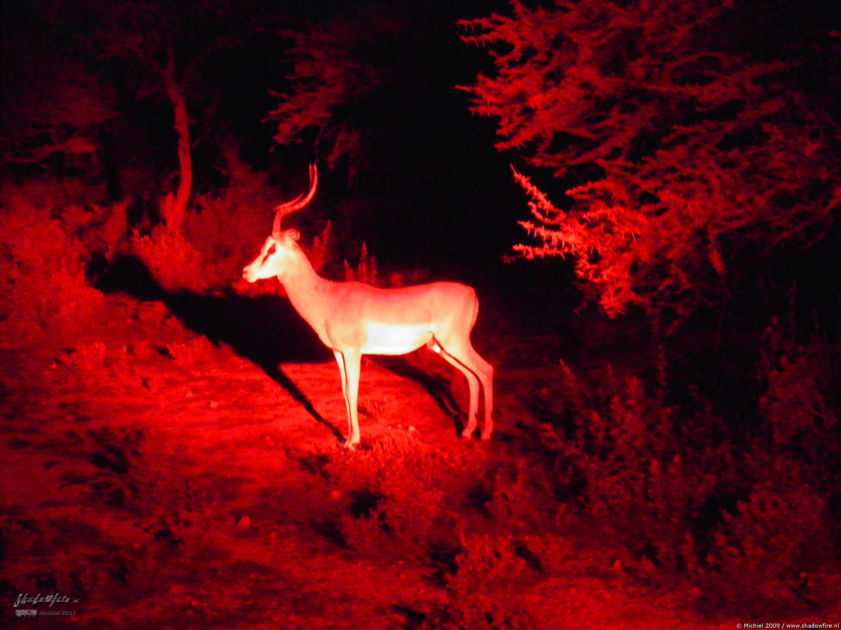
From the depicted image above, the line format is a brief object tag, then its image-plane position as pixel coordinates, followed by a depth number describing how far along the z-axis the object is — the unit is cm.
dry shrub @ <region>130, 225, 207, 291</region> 1470
